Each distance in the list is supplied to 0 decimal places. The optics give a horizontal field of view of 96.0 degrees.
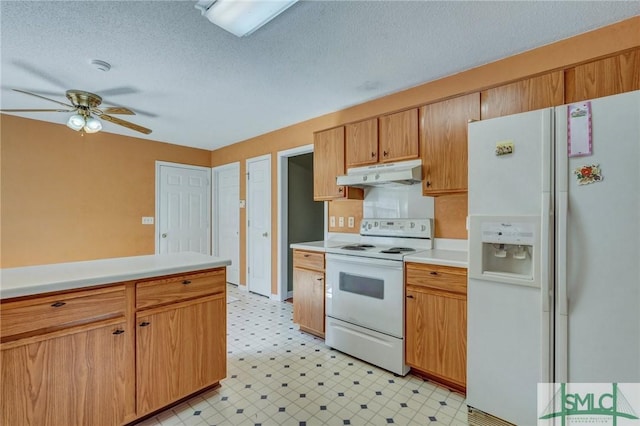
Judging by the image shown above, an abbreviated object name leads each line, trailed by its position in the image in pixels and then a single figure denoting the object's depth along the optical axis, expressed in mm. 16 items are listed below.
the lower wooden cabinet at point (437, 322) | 1936
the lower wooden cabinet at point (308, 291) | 2838
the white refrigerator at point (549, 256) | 1280
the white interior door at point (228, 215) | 4902
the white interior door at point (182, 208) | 4723
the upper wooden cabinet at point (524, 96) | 1831
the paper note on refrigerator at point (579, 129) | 1354
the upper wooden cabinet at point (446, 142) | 2184
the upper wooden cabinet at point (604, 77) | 1661
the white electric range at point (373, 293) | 2227
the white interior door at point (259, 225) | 4273
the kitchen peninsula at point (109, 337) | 1321
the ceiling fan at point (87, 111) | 2508
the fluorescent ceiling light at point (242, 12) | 1562
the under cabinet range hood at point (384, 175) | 2371
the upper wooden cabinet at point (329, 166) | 2990
